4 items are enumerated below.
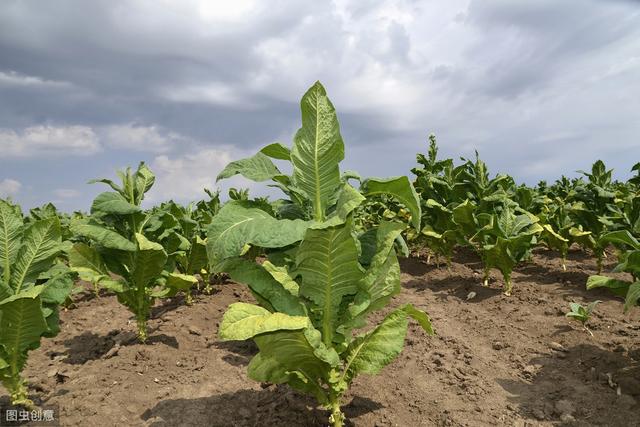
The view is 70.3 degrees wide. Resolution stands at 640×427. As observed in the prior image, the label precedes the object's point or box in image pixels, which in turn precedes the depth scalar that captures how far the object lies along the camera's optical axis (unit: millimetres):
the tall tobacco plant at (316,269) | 2609
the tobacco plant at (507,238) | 6383
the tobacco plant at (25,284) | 3594
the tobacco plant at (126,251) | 4551
